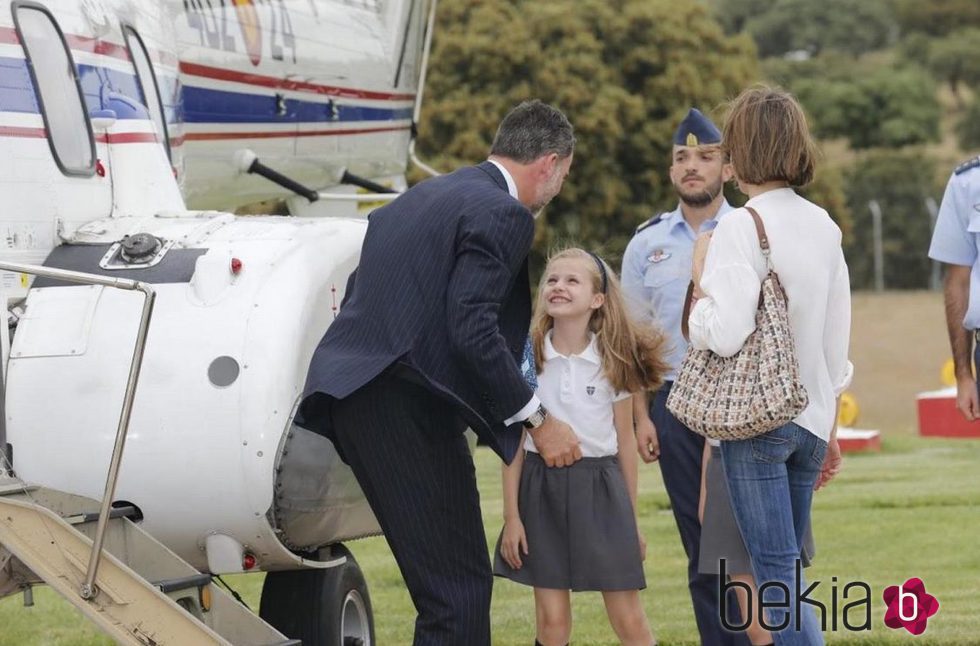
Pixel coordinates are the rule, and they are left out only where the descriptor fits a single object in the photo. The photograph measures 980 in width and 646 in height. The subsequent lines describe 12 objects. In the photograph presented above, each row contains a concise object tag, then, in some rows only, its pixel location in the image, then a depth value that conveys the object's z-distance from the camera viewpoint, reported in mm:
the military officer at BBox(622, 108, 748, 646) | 13375
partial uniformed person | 13062
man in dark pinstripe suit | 10633
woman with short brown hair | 10281
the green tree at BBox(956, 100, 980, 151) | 155250
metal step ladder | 10391
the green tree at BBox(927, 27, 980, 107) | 184250
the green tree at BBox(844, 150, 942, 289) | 107187
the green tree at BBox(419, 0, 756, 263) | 71000
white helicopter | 11375
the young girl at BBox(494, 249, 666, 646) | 12320
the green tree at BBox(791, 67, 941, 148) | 157000
